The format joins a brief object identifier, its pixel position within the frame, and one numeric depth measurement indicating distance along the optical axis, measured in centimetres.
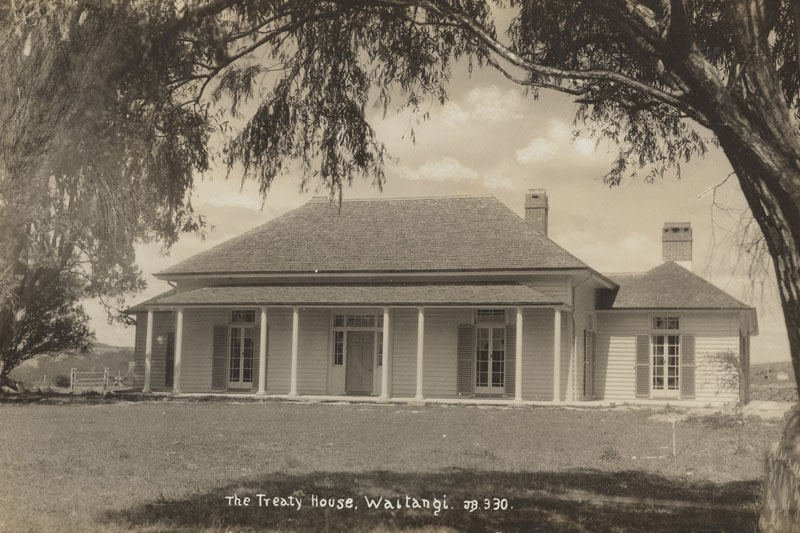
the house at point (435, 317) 2489
